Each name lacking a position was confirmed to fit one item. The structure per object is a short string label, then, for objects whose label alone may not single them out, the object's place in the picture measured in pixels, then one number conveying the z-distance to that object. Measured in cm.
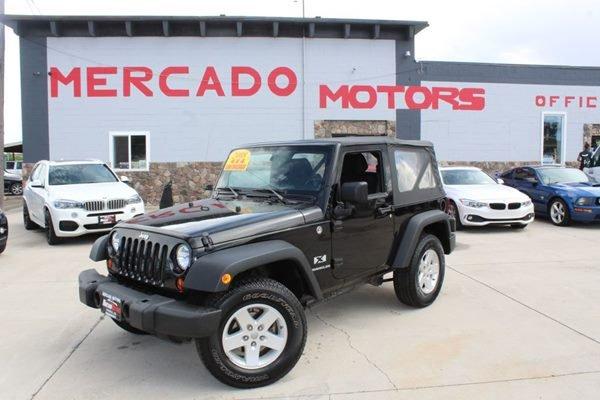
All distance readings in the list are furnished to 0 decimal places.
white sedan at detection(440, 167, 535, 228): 1038
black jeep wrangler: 339
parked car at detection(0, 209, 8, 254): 804
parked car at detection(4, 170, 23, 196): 2484
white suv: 917
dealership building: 1627
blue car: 1088
